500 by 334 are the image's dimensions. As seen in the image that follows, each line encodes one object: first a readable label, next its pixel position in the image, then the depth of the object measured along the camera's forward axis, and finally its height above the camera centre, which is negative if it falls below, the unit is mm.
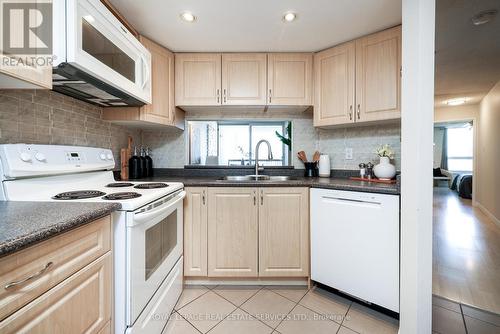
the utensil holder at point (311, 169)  2252 -50
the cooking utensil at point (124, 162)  1952 +17
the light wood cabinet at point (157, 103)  1777 +547
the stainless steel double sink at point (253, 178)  2267 -145
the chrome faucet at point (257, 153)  2262 +117
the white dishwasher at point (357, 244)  1396 -567
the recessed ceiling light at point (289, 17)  1540 +1069
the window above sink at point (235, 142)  2410 +248
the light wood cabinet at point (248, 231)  1781 -554
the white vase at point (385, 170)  1813 -47
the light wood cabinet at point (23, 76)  778 +349
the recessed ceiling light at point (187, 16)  1545 +1071
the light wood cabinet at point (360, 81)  1691 +709
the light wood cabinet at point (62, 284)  563 -386
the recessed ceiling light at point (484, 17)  1796 +1274
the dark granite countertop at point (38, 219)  561 -185
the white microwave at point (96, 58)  1005 +596
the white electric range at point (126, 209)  1008 -239
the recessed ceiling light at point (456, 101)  4609 +1404
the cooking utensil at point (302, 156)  2319 +89
